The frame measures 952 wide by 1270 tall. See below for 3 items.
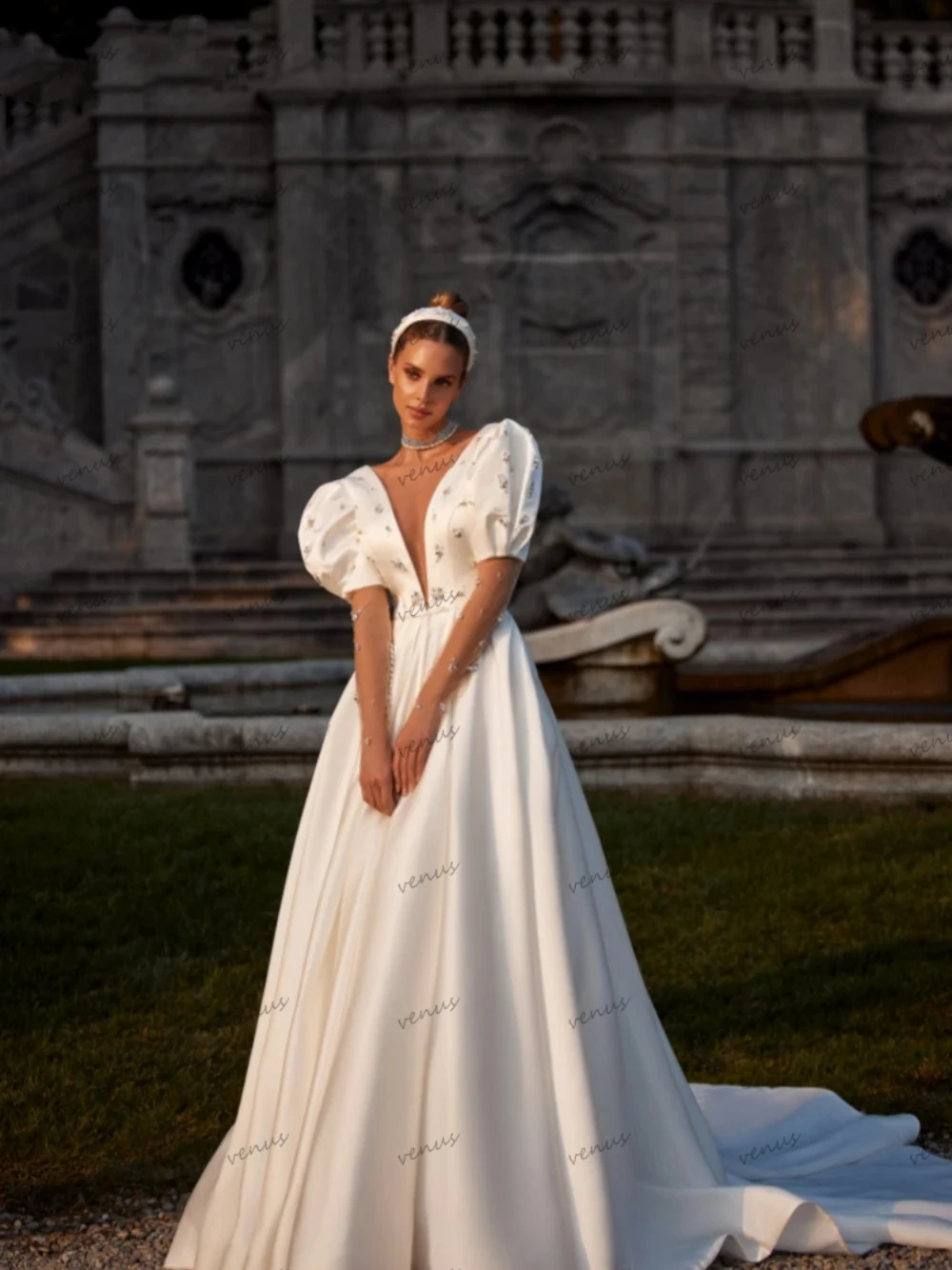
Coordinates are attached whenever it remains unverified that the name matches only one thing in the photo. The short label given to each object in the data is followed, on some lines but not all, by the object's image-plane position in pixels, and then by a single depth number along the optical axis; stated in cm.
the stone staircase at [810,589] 1883
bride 376
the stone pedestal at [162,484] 1959
